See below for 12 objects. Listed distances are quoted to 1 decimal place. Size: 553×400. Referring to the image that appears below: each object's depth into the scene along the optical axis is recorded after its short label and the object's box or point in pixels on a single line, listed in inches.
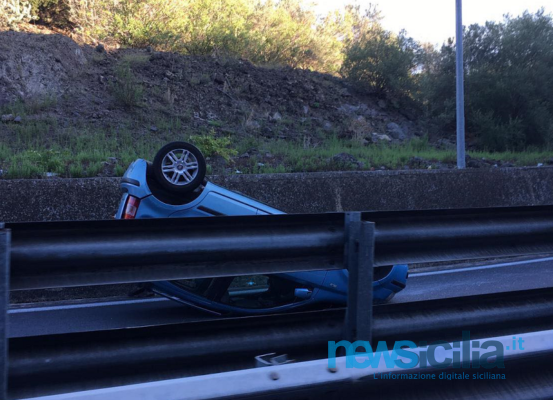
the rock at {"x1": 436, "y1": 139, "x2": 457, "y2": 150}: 755.4
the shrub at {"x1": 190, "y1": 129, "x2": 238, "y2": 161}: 529.7
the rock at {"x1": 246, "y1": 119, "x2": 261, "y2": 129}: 675.6
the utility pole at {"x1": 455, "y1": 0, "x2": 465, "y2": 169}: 550.3
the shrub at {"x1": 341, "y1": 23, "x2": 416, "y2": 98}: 881.6
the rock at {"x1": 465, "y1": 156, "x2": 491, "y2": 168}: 616.7
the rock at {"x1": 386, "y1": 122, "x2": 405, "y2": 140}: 784.6
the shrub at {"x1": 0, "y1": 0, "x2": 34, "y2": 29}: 762.8
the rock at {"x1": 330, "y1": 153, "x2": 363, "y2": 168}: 538.9
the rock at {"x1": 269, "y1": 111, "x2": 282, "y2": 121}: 721.6
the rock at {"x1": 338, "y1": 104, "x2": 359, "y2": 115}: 806.7
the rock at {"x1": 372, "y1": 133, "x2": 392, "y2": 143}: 719.7
